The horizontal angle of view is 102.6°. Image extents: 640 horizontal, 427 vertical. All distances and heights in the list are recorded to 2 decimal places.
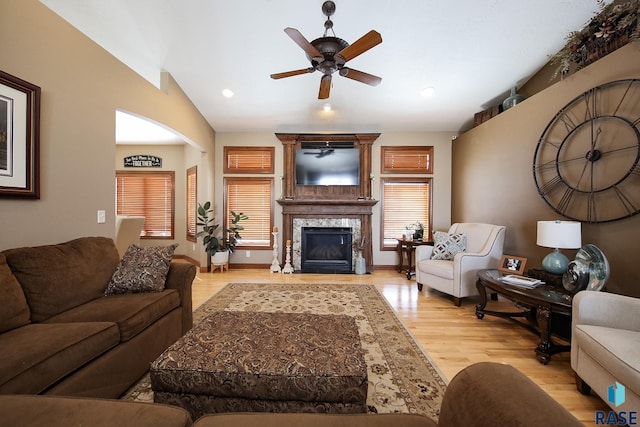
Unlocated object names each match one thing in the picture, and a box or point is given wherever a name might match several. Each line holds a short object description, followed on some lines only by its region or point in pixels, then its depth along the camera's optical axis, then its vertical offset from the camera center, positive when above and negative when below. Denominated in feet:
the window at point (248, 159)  16.94 +3.38
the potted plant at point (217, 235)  15.66 -1.66
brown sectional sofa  4.21 -2.34
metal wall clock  7.06 +1.85
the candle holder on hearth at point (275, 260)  16.12 -3.15
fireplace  16.31 -2.43
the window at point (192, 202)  17.72 +0.54
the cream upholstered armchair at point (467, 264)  10.53 -2.25
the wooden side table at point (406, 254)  14.75 -2.64
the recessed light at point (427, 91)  12.58 +6.03
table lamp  7.38 -0.75
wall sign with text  19.66 +3.65
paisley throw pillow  6.89 -1.74
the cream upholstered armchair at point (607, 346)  4.39 -2.49
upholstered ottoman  4.10 -2.69
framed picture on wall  6.06 +1.73
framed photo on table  9.12 -1.89
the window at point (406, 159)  16.88 +3.51
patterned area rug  5.47 -3.92
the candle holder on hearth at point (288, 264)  15.98 -3.41
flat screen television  16.42 +3.00
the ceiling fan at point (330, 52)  7.07 +4.69
